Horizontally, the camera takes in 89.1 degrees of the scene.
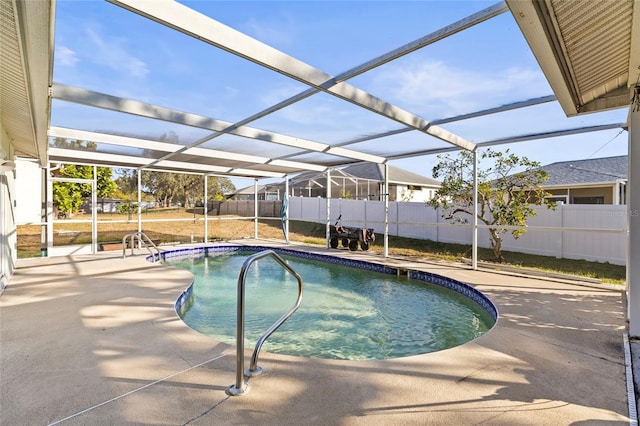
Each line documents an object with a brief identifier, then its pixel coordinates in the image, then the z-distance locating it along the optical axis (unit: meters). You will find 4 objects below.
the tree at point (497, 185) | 8.36
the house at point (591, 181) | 10.82
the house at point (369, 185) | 18.22
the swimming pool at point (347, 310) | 4.38
